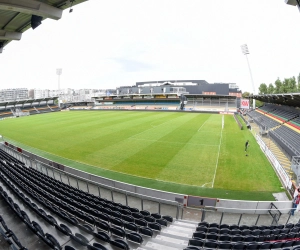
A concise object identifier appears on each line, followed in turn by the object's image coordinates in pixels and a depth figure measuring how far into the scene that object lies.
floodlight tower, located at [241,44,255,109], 49.45
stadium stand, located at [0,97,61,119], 63.47
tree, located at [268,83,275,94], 73.20
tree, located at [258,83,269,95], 80.34
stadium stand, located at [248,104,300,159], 17.80
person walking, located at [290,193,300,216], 9.23
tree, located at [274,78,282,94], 66.00
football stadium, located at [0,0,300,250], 6.29
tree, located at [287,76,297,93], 59.47
